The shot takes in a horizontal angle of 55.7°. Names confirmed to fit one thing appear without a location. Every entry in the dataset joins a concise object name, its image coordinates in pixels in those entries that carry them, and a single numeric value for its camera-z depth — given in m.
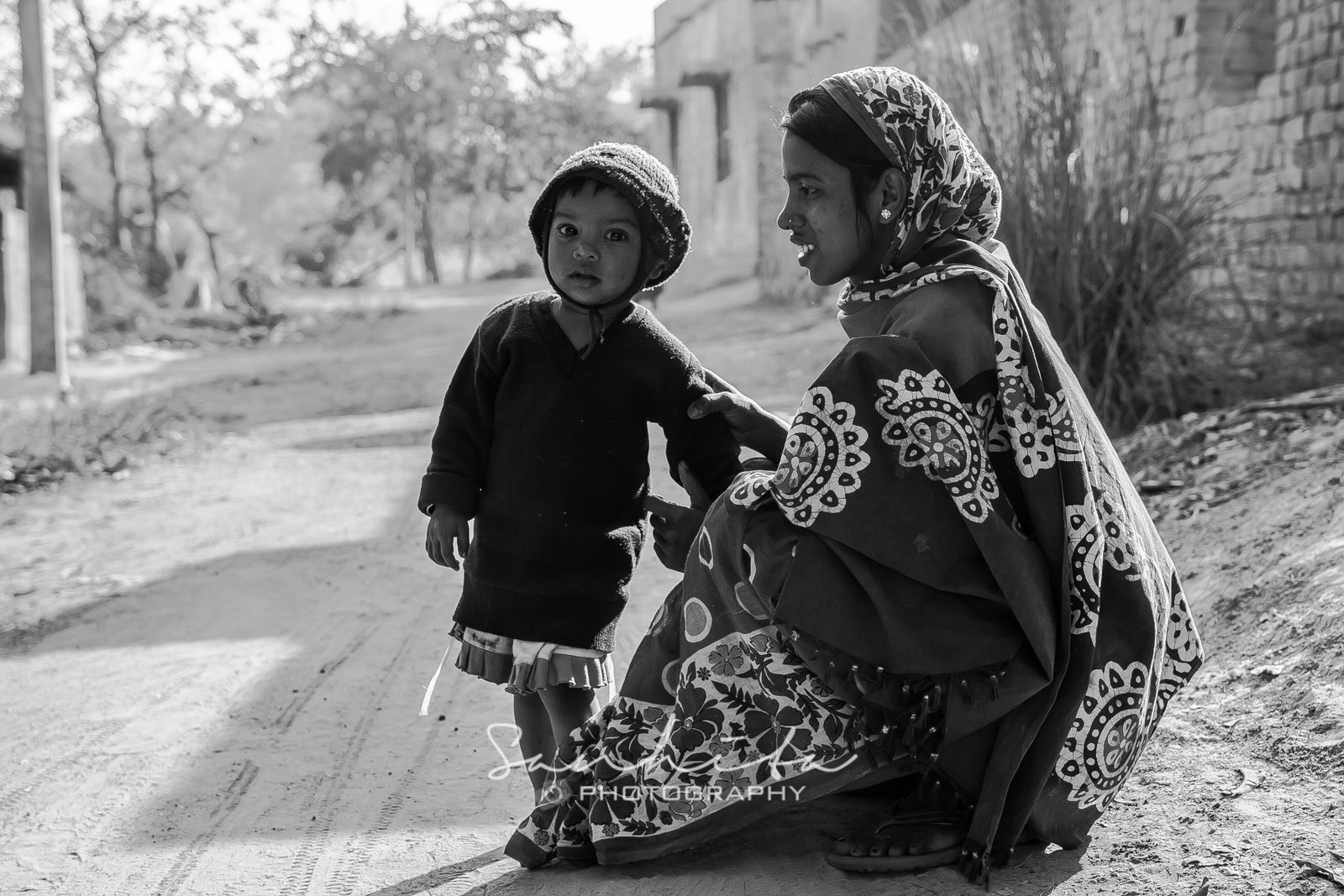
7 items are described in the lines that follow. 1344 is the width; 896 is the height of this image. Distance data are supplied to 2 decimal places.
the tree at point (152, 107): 22.94
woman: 2.09
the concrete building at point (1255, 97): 6.68
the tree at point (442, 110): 33.03
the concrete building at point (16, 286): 13.07
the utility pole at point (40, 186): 11.45
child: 2.39
